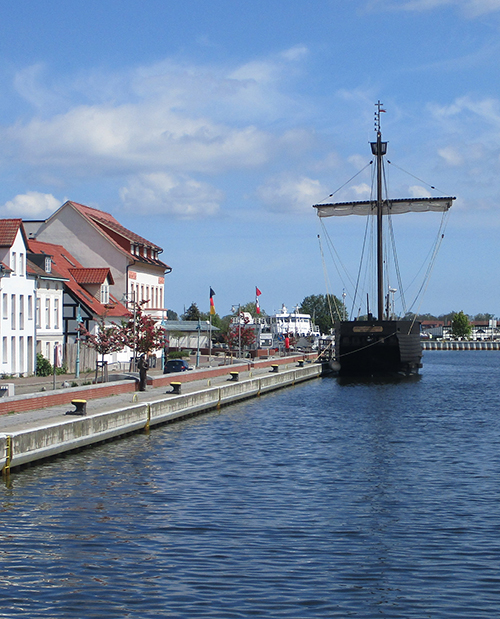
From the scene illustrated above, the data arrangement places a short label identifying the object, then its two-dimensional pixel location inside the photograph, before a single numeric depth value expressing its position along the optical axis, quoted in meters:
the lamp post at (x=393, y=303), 81.50
